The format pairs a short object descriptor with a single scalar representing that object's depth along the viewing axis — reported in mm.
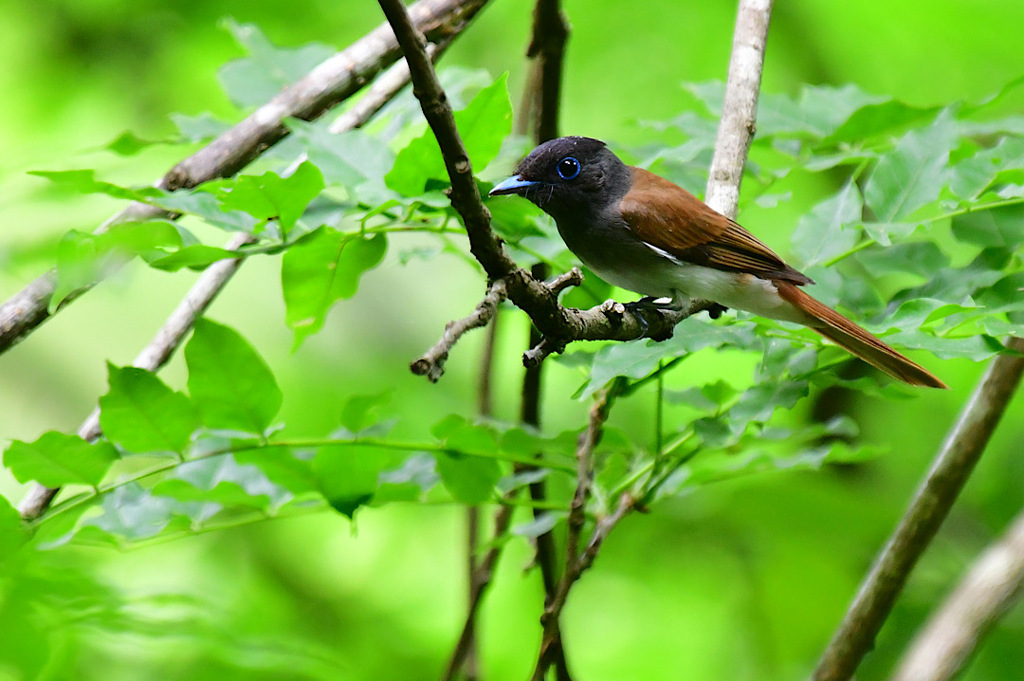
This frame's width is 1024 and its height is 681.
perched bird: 5051
